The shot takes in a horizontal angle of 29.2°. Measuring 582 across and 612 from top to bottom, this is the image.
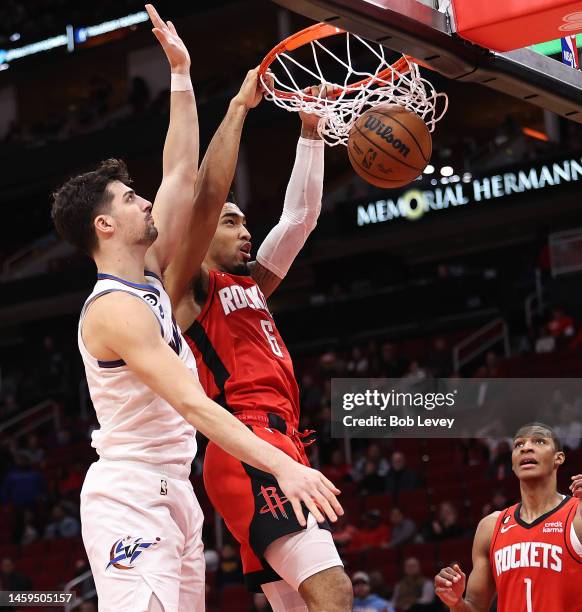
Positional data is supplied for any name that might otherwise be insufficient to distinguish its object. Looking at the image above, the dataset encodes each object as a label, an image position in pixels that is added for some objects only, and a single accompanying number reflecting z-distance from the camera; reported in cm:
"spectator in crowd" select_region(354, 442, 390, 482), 1265
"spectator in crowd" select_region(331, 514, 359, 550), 1115
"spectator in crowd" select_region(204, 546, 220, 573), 1207
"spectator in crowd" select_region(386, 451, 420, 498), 1227
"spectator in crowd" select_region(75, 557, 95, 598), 1182
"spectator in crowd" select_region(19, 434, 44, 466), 1670
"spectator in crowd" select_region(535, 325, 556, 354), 1424
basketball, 455
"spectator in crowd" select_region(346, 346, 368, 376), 1537
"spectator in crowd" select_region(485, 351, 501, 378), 1374
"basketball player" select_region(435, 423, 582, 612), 532
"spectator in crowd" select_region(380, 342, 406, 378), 1468
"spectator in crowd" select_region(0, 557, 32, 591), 1229
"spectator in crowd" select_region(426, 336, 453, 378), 1466
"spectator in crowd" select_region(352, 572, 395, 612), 955
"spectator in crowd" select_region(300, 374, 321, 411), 1491
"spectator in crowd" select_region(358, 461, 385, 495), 1241
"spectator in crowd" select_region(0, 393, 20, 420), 1952
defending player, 323
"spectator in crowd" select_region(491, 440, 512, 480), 1160
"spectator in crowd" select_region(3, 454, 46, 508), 1539
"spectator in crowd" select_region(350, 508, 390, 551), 1142
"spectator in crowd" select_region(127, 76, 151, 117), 2269
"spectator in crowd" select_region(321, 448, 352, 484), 1303
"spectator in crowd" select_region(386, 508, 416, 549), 1135
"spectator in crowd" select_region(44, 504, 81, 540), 1403
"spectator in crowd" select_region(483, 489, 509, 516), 1066
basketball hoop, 480
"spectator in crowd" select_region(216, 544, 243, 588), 1154
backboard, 387
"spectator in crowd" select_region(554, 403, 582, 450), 1119
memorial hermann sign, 1698
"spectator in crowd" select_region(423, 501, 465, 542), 1101
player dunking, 382
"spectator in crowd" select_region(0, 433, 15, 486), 1677
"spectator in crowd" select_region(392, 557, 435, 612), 1000
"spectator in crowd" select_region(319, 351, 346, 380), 1572
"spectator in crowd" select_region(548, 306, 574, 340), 1435
